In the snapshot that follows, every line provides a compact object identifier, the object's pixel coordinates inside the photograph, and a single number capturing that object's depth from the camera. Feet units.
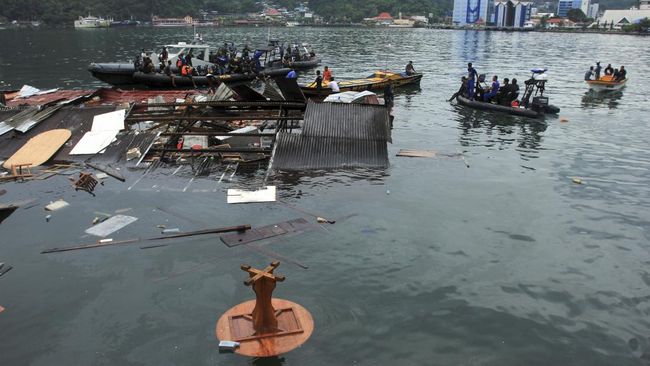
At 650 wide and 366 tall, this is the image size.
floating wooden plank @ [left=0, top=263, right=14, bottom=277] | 33.35
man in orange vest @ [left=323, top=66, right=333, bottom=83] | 105.09
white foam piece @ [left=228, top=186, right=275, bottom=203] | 45.01
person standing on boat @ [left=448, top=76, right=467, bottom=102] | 94.75
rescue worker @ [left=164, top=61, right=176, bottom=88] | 103.76
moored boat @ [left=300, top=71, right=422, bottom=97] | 103.83
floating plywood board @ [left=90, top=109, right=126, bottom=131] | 59.57
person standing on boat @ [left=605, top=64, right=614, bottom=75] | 113.35
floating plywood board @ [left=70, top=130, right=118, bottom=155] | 56.39
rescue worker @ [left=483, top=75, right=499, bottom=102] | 87.40
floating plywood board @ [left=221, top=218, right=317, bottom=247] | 37.63
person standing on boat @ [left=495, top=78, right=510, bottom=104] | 85.71
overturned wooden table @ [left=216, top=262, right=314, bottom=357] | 25.44
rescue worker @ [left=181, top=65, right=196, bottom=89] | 106.32
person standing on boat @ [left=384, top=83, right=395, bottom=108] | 80.63
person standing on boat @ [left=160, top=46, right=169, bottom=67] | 115.14
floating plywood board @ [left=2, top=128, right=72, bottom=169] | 54.58
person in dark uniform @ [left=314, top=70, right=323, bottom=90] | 79.67
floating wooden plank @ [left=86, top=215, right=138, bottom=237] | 38.96
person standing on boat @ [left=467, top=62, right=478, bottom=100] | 91.81
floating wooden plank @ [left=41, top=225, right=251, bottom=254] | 36.19
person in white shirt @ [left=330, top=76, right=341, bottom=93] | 82.64
